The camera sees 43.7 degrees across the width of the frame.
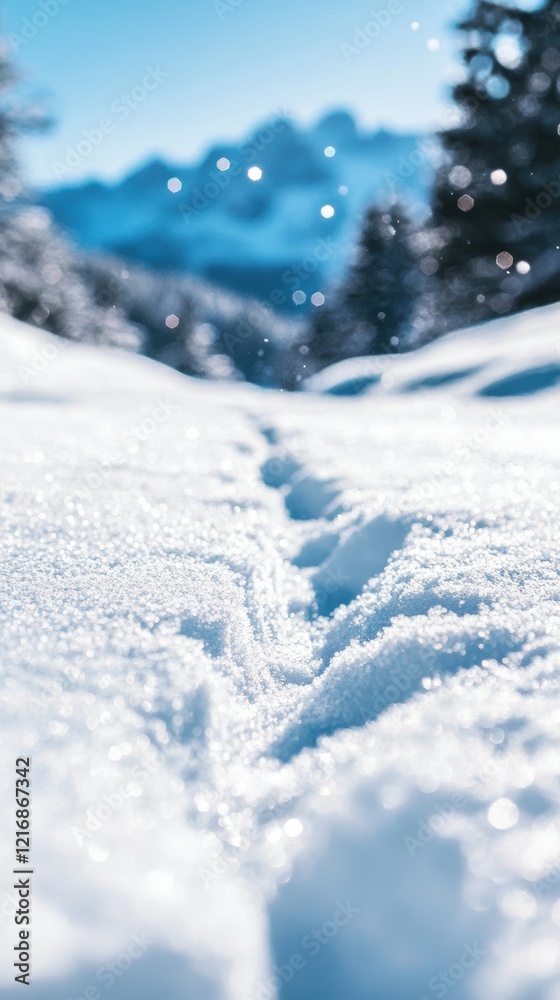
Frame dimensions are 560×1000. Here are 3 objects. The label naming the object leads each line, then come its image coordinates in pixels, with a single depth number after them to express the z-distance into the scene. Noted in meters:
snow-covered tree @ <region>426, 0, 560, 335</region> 10.26
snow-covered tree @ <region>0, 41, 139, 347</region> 12.53
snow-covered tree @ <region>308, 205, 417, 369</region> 14.62
